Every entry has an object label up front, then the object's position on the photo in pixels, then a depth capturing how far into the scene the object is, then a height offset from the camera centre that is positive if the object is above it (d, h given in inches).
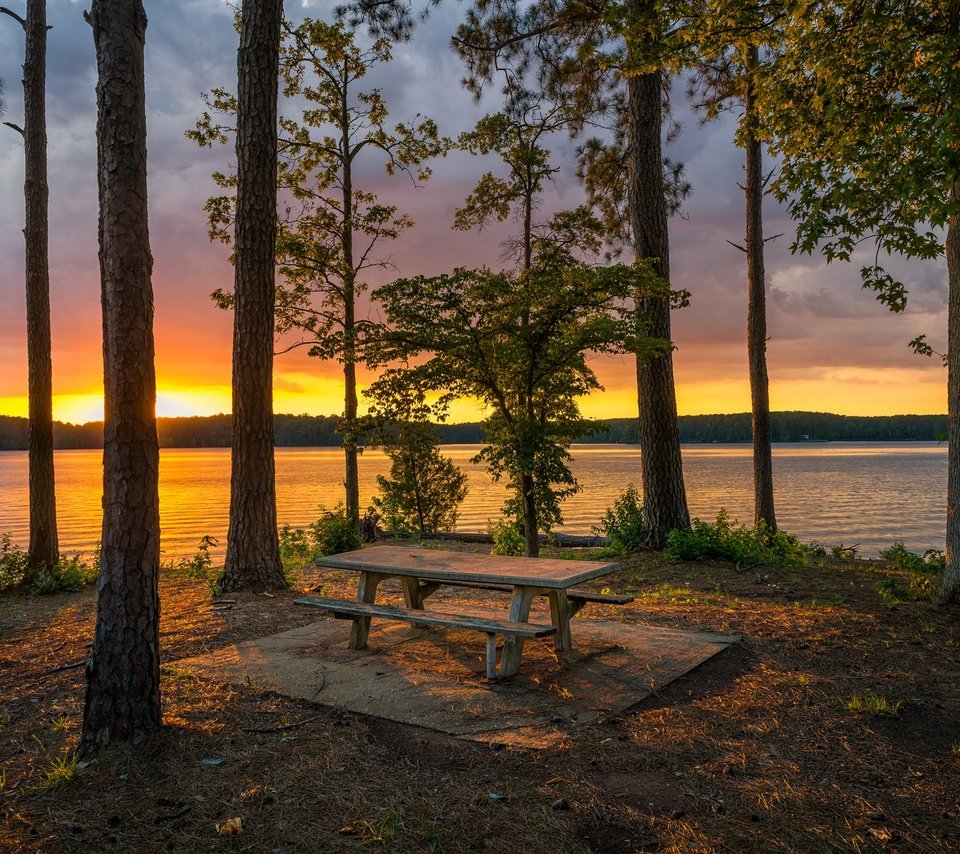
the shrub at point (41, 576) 364.2 -73.5
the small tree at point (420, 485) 738.2 -58.1
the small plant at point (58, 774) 124.8 -62.4
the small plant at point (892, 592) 274.0 -70.0
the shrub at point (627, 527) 408.8 -60.9
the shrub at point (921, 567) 294.2 -73.9
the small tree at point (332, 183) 522.6 +201.2
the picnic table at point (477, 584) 176.7 -45.1
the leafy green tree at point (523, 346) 306.3 +39.7
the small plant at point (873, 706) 155.3 -65.3
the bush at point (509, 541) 451.5 -74.0
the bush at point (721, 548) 367.2 -66.3
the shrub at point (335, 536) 437.7 -65.5
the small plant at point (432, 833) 106.3 -63.7
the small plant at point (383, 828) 108.1 -64.0
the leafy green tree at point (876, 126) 205.3 +101.3
